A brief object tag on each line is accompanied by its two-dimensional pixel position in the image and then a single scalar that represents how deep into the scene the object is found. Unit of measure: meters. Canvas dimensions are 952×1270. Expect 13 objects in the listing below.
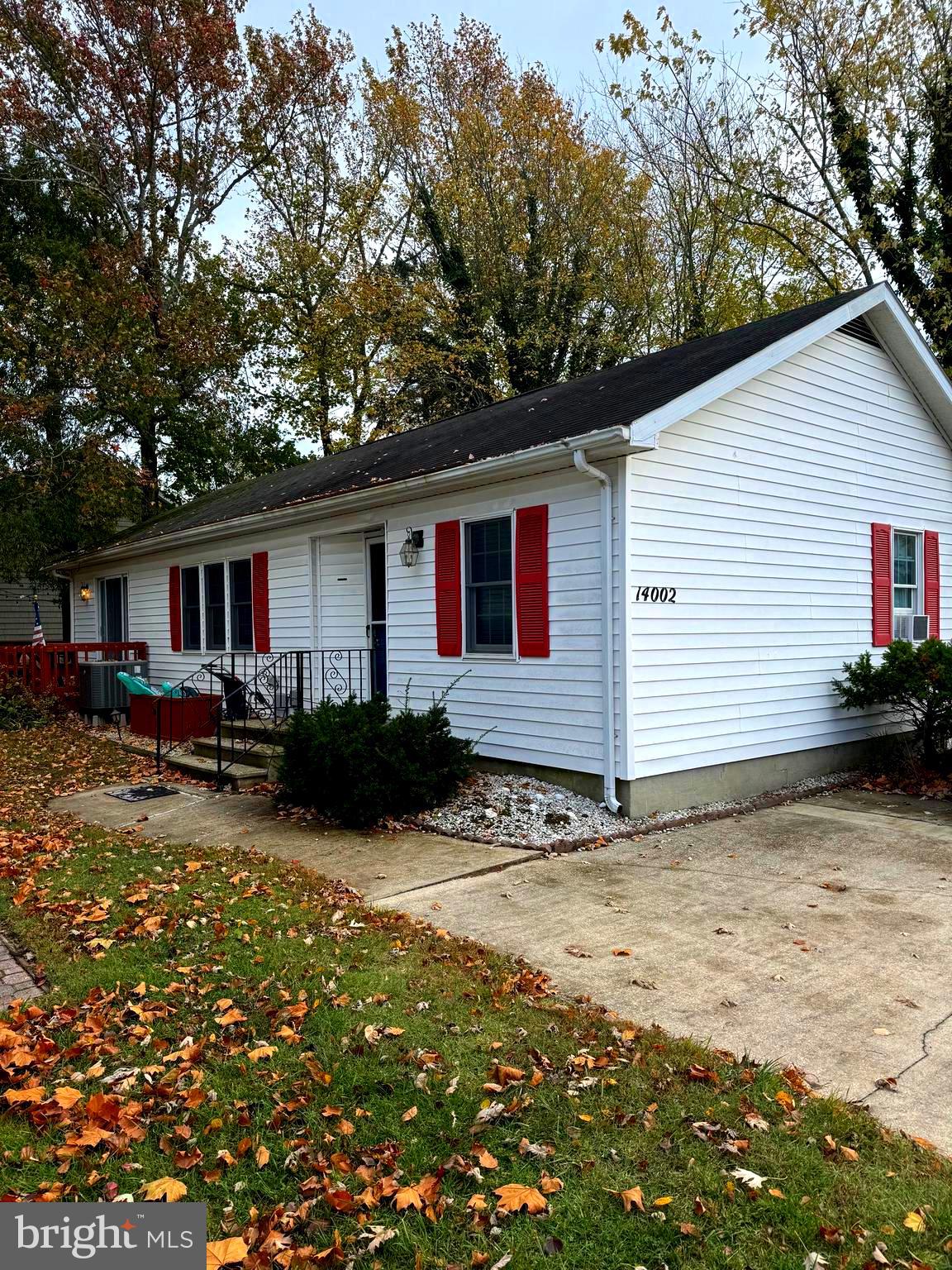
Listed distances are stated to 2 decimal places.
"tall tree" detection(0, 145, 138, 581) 18.20
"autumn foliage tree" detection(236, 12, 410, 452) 22.89
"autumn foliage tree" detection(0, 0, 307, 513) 20.28
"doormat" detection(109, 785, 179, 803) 8.33
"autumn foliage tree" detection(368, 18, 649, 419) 21.44
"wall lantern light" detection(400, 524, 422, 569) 9.12
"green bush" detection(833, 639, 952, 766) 8.52
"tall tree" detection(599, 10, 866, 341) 16.80
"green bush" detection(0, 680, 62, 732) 13.68
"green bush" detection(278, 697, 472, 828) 6.91
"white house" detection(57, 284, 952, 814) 7.27
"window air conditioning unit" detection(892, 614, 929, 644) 10.56
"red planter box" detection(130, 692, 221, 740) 11.28
